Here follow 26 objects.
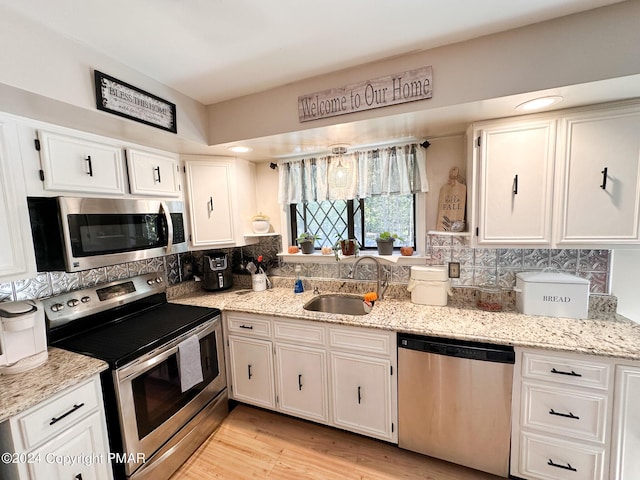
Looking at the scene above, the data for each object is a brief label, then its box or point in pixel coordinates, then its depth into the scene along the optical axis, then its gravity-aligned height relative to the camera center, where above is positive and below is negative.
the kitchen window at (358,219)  2.30 -0.03
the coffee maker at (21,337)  1.24 -0.53
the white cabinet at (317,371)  1.73 -1.10
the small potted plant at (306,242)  2.49 -0.23
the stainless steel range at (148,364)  1.42 -0.86
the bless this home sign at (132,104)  1.37 +0.69
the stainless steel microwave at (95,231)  1.38 -0.03
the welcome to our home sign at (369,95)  1.45 +0.71
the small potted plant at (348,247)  2.31 -0.27
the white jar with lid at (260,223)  2.53 -0.03
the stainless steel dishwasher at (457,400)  1.47 -1.10
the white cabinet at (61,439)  1.07 -0.93
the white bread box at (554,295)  1.61 -0.54
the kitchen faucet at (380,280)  2.19 -0.55
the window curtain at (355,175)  2.12 +0.36
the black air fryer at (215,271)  2.50 -0.47
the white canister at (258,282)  2.53 -0.59
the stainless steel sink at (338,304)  2.25 -0.75
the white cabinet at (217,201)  2.24 +0.19
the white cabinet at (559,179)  1.44 +0.17
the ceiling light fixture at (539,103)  1.37 +0.57
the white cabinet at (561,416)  1.33 -1.09
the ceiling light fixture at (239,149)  2.10 +0.58
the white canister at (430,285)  1.94 -0.54
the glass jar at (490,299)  1.84 -0.63
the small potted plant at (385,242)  2.22 -0.23
